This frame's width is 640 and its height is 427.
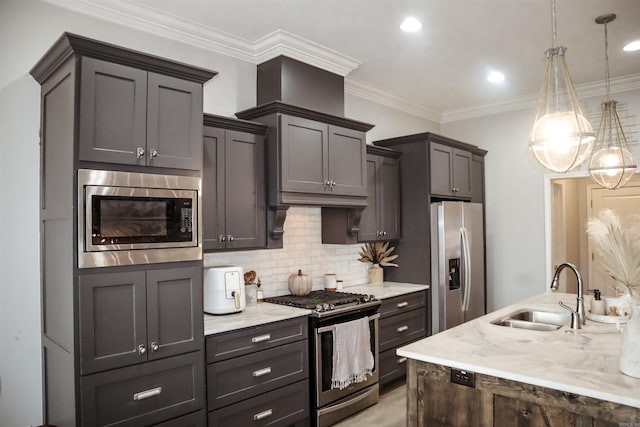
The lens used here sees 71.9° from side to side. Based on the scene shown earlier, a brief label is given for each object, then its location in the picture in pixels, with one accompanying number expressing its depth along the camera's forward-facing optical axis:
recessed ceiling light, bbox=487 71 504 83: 4.44
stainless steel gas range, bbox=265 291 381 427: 3.19
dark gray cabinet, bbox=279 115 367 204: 3.37
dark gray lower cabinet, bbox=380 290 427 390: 3.97
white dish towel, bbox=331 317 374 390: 3.27
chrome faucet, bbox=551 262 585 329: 2.64
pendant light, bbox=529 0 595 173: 2.29
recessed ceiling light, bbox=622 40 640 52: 3.71
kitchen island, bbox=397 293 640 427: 1.70
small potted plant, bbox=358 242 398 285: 4.70
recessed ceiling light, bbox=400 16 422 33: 3.24
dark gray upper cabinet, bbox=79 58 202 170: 2.18
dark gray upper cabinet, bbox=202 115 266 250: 3.04
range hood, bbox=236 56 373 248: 3.34
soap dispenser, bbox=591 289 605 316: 2.87
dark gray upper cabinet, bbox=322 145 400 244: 4.13
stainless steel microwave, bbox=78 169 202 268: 2.16
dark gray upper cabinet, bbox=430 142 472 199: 4.62
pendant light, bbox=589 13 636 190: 3.31
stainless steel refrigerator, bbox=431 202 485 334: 4.45
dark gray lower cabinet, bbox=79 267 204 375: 2.16
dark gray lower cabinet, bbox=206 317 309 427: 2.65
